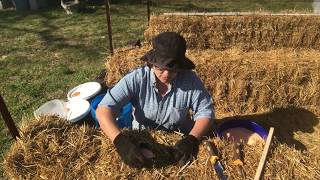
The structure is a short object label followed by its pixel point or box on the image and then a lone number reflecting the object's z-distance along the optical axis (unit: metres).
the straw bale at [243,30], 5.45
